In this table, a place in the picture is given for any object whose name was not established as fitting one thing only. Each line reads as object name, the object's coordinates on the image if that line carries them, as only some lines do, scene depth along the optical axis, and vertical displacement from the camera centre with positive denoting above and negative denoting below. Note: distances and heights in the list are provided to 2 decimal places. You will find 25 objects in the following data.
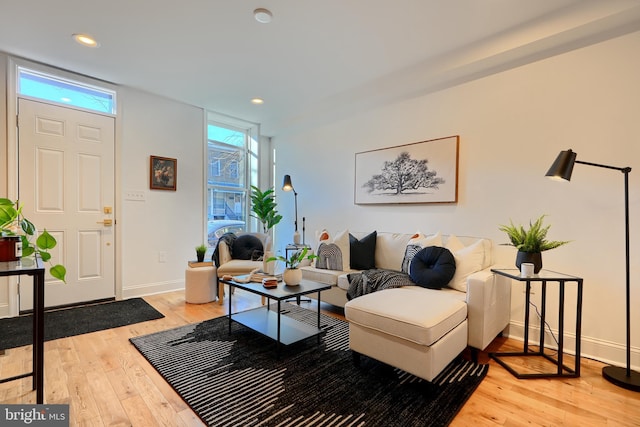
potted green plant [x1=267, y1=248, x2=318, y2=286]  2.45 -0.56
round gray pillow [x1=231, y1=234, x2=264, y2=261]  3.81 -0.55
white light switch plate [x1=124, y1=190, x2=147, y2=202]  3.67 +0.09
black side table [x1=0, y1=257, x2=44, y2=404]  1.38 -0.53
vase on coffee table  2.45 -0.58
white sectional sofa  1.72 -0.69
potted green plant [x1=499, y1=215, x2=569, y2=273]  2.07 -0.25
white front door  3.06 +0.11
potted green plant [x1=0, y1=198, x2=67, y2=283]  1.44 -0.18
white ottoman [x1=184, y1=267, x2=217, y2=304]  3.44 -0.93
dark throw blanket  2.65 -0.67
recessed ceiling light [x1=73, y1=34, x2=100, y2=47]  2.55 +1.41
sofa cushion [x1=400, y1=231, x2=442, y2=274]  2.82 -0.35
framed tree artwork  3.06 +0.39
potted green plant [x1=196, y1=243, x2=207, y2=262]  3.66 -0.60
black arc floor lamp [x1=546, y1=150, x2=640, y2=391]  1.91 -0.02
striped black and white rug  1.55 -1.09
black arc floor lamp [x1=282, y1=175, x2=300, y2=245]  4.16 +0.26
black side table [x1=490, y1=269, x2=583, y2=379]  1.95 -0.80
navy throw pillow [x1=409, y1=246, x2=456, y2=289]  2.46 -0.50
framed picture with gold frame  3.86 +0.40
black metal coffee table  2.23 -0.98
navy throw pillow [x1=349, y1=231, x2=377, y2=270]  3.26 -0.50
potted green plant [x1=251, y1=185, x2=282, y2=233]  4.59 -0.04
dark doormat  2.50 -1.14
